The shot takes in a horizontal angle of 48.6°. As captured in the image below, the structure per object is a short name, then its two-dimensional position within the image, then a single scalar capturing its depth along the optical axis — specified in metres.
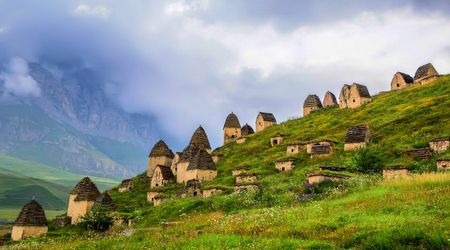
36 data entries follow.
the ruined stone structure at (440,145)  43.02
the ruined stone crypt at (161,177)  70.38
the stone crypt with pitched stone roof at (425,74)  90.38
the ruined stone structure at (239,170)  59.69
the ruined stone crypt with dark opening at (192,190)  52.47
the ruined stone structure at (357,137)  55.26
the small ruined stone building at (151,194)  63.00
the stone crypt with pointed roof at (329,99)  110.84
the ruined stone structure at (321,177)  37.97
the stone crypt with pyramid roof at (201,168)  62.94
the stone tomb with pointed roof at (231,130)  100.31
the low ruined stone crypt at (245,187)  41.81
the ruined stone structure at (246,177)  53.03
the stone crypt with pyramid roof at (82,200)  58.25
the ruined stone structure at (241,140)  90.53
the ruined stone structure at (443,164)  37.10
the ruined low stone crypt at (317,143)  58.39
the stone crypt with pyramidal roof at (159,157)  82.44
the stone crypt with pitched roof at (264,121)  103.99
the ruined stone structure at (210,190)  48.82
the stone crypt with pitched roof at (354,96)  90.44
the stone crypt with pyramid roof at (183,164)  68.31
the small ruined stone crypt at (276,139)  78.02
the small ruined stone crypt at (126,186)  75.75
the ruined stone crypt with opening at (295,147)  63.26
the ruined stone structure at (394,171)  37.51
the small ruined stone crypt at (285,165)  56.56
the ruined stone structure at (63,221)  57.72
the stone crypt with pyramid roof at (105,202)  53.22
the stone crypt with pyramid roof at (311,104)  107.88
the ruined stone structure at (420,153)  42.53
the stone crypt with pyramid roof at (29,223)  52.22
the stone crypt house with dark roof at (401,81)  98.31
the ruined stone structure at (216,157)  78.19
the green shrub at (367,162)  43.19
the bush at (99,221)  42.91
